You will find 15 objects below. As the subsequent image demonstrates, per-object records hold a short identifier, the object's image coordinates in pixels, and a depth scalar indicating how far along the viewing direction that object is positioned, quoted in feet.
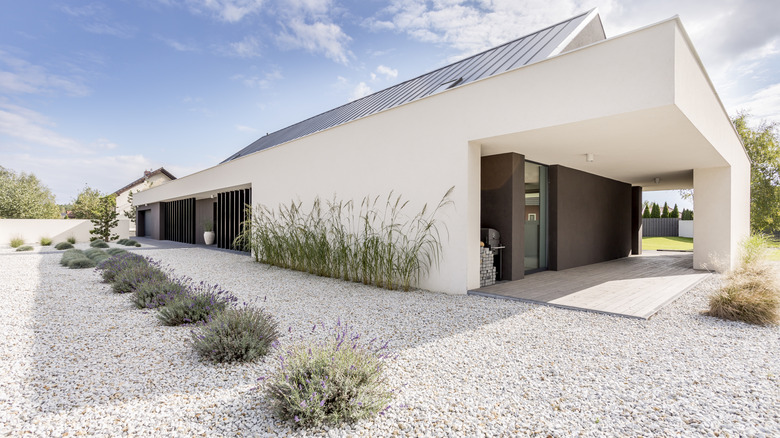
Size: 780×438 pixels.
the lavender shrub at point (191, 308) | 11.15
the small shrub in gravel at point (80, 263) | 23.75
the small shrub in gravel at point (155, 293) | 13.08
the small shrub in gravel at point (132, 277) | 16.03
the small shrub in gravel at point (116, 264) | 18.48
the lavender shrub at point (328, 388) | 5.54
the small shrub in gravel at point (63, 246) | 39.65
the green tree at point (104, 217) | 50.80
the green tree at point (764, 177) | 48.42
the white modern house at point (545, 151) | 11.84
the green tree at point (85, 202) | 66.75
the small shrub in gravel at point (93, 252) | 28.49
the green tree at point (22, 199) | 70.08
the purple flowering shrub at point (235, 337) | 8.21
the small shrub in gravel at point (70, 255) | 25.27
